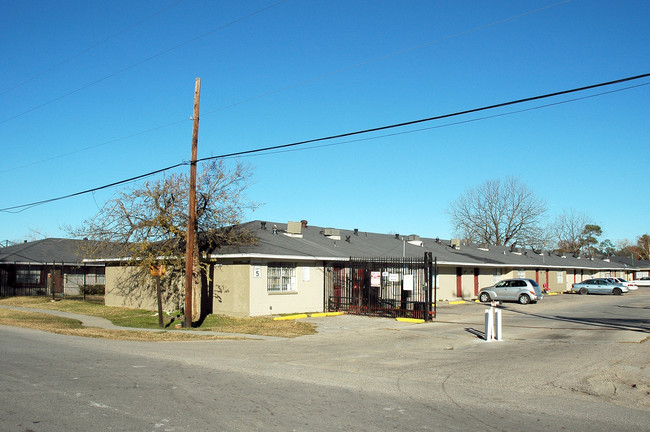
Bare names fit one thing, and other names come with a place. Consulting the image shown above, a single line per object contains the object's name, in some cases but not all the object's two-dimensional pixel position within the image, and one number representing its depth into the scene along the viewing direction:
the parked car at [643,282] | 68.69
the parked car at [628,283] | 54.12
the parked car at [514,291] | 34.72
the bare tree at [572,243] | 95.50
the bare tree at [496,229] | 68.06
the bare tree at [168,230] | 22.03
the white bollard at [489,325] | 17.09
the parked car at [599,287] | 51.25
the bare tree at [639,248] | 117.66
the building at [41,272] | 40.22
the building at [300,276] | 23.23
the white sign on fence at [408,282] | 23.23
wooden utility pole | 19.66
